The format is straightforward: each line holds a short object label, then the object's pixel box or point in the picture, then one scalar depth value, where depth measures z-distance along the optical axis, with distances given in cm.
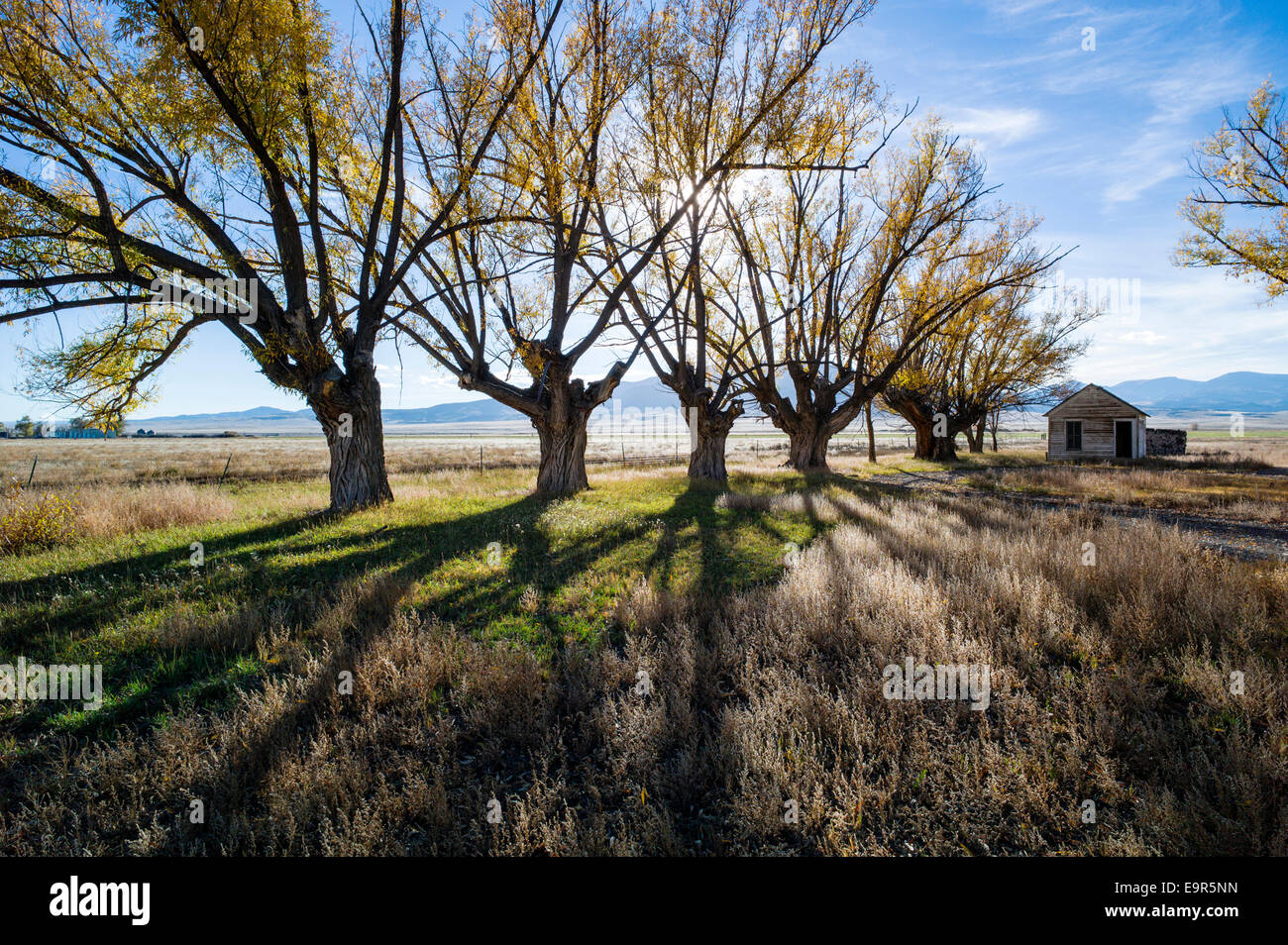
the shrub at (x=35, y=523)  882
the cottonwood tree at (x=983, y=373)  2934
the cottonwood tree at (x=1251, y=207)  1620
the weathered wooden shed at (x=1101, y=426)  3288
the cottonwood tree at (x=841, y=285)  1688
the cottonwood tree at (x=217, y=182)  830
